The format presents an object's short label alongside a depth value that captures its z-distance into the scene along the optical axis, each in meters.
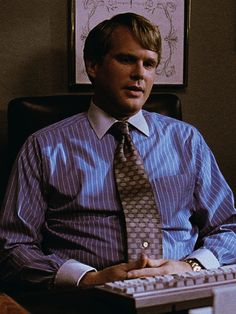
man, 1.80
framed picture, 2.39
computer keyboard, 1.11
